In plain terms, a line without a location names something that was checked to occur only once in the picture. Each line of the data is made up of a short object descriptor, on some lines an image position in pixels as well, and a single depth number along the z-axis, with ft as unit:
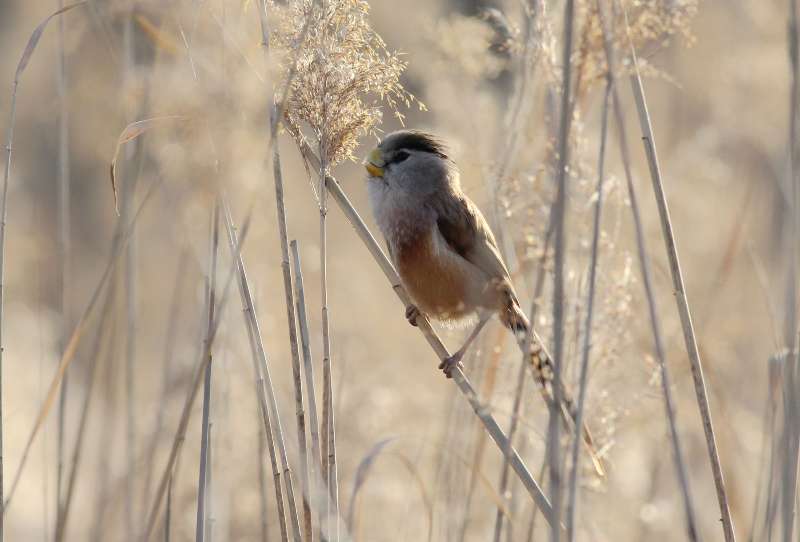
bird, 20.13
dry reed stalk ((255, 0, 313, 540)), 13.82
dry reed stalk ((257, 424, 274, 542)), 17.97
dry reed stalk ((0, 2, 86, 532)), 13.66
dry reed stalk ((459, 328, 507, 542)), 15.71
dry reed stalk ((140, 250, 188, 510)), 17.20
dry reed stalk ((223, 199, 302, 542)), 14.03
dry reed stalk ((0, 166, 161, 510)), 12.82
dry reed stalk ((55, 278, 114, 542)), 13.73
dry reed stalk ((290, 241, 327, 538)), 13.80
